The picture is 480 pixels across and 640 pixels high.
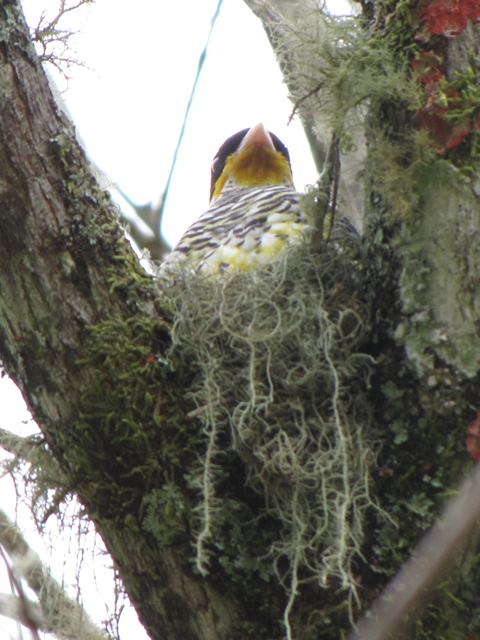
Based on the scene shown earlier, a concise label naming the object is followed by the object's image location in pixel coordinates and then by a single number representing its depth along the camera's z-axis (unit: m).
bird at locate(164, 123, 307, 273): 5.80
